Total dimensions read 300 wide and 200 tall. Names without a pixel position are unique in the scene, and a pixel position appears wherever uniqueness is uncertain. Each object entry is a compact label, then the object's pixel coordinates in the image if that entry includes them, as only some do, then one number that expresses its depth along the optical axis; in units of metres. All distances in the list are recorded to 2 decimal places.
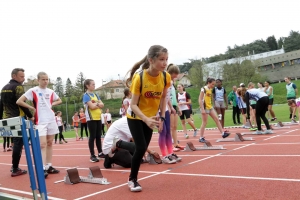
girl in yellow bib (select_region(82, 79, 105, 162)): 6.61
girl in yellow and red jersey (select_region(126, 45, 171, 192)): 3.53
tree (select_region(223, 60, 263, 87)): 61.72
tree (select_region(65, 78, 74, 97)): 73.06
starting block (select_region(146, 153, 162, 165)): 5.54
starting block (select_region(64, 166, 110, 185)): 4.41
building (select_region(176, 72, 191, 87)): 101.67
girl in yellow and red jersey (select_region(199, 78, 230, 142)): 8.07
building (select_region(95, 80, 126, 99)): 73.94
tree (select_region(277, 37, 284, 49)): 109.50
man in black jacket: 5.55
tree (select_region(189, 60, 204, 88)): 68.94
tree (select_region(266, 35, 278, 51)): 110.81
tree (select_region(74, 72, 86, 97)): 70.06
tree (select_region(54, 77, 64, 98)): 85.04
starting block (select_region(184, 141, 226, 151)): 6.63
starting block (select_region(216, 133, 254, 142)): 7.55
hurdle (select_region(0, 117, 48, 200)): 3.05
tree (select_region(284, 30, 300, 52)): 97.06
